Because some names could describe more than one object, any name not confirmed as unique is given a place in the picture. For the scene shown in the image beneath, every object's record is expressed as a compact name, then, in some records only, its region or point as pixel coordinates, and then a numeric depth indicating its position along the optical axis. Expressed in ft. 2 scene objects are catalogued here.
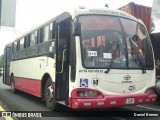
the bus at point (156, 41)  39.40
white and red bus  26.86
